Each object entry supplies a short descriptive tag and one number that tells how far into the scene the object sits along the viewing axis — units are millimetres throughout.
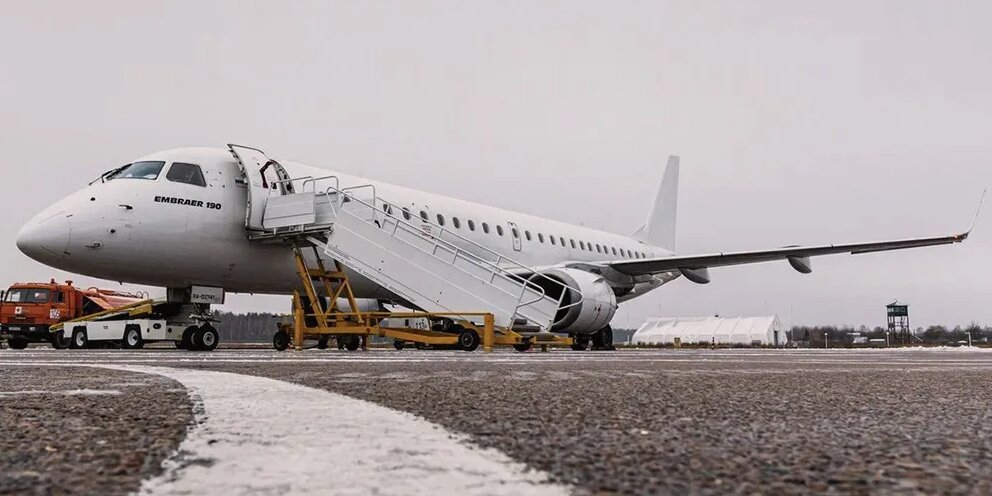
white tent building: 52281
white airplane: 12391
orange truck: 21531
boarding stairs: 13711
